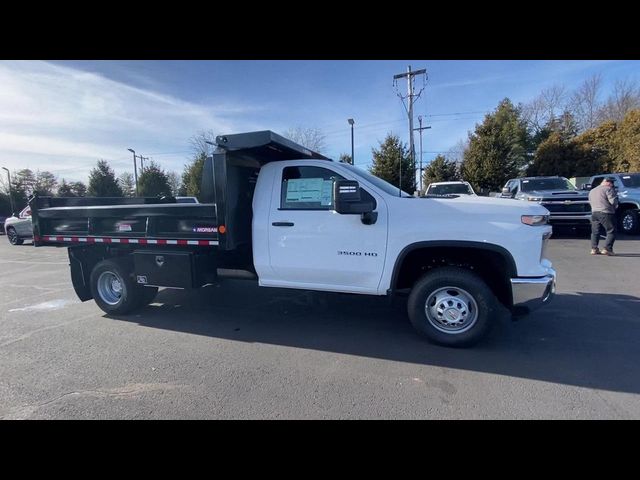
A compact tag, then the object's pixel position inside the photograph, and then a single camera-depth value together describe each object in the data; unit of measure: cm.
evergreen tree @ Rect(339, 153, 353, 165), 2824
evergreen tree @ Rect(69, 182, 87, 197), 4212
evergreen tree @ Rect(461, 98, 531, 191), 2261
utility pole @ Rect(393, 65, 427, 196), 2312
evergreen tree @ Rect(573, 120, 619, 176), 2290
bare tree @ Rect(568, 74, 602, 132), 3325
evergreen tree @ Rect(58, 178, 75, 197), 4154
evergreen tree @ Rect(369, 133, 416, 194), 2273
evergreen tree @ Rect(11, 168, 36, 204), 3588
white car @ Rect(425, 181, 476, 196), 1347
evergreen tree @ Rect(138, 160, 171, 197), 4038
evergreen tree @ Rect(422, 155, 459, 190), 2575
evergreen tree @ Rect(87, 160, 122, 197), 3941
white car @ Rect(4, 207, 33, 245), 1549
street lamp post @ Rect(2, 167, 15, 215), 3456
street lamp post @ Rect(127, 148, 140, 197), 4560
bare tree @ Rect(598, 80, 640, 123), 3108
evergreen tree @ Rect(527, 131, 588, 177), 2383
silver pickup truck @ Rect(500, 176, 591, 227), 1070
